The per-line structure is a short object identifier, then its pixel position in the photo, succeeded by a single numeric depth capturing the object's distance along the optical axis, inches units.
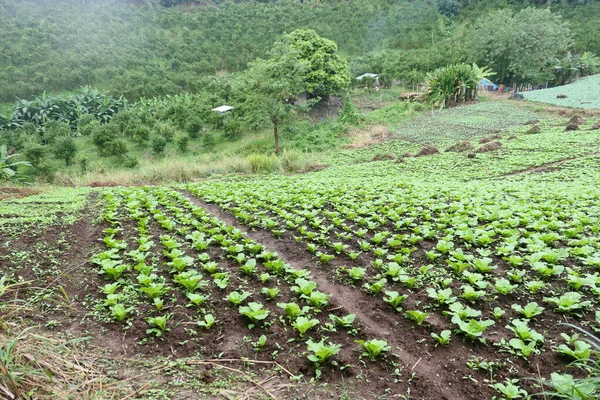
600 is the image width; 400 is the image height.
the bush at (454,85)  1293.1
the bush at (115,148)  988.6
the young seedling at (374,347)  121.0
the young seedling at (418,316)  138.3
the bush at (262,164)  706.8
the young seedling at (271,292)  158.4
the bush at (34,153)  847.7
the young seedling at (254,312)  138.6
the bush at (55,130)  1075.2
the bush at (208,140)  1090.1
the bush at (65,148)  914.1
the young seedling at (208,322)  135.5
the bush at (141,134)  1085.8
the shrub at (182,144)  1042.7
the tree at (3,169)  428.5
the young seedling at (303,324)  131.9
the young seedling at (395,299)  151.4
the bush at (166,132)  1098.1
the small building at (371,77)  1775.3
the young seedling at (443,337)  127.2
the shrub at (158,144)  1013.2
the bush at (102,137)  1023.6
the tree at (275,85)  877.2
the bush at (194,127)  1157.7
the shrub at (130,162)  912.3
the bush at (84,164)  847.1
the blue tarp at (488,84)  1547.7
